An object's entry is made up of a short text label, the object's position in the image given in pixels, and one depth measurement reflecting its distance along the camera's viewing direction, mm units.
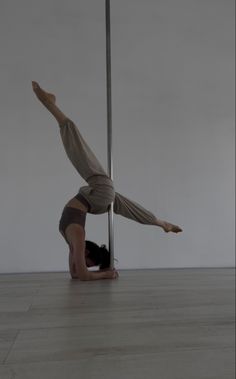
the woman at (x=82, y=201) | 1999
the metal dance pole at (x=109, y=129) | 2053
